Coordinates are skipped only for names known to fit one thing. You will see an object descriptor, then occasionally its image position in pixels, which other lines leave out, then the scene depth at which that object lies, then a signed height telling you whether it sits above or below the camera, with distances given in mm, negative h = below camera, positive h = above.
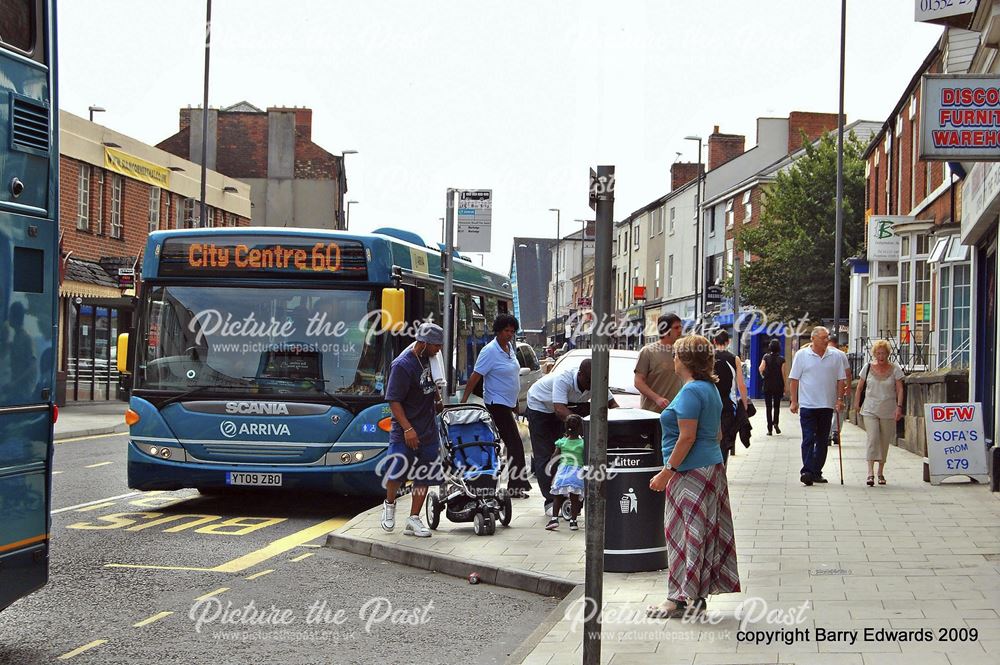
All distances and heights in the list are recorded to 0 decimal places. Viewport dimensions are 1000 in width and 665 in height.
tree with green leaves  40781 +4058
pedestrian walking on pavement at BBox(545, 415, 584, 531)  10125 -1041
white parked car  15907 -366
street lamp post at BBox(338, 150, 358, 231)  61844 +9303
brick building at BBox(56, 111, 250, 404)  30859 +3128
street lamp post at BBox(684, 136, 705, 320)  51344 +3132
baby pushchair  10141 -1117
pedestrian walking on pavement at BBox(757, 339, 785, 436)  25125 -504
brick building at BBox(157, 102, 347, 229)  58656 +8995
